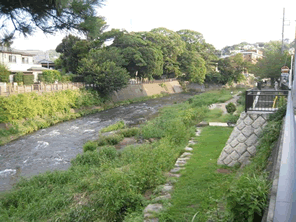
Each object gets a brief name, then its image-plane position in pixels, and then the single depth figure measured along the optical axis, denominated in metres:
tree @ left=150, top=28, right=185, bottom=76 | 45.62
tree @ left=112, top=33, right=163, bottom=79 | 38.06
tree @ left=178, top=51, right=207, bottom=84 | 52.06
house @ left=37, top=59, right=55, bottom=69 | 48.90
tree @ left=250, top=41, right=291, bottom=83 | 32.22
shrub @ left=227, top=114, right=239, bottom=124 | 15.64
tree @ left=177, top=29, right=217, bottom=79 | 55.36
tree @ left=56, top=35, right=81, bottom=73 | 40.08
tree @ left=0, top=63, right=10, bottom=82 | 27.46
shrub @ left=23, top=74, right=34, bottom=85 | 31.84
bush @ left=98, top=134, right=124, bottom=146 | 14.90
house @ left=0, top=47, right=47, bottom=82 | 34.61
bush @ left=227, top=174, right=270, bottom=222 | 3.75
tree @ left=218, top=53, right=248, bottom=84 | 60.07
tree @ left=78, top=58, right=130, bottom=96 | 31.28
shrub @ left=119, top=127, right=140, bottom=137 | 16.73
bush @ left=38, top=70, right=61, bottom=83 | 31.92
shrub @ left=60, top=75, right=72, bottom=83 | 33.28
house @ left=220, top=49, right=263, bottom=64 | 78.93
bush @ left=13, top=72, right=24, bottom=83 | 31.05
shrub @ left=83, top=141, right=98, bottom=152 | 13.89
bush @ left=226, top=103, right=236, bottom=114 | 18.59
